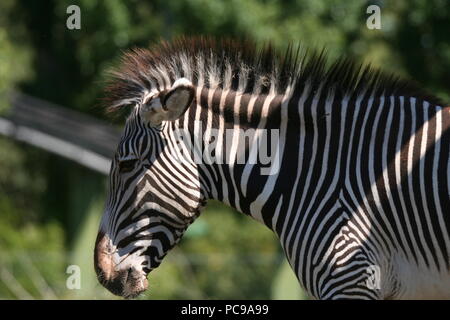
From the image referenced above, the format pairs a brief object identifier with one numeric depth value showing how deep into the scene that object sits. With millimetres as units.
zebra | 11070
